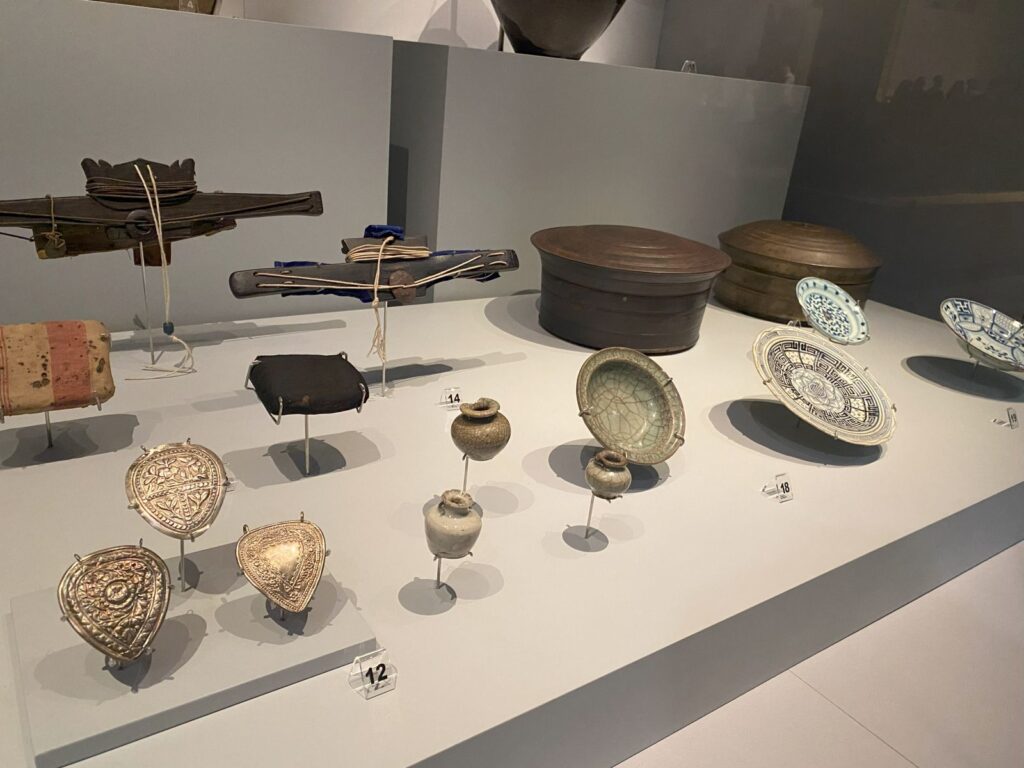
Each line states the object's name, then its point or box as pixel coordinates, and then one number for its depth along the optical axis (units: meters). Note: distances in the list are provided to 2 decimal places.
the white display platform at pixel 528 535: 1.11
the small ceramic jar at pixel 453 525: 1.17
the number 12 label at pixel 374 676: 1.11
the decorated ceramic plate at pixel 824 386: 1.93
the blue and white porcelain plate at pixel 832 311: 2.52
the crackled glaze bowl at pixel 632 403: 1.69
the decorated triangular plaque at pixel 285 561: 1.12
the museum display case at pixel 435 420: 1.12
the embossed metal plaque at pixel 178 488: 1.16
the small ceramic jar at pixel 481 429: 1.41
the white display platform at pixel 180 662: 0.98
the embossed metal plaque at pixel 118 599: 1.00
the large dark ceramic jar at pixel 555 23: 2.66
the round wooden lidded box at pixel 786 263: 2.75
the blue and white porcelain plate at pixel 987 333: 2.42
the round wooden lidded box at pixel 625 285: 2.30
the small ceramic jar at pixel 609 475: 1.42
